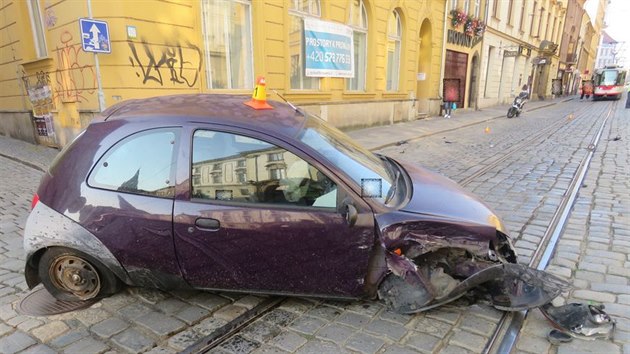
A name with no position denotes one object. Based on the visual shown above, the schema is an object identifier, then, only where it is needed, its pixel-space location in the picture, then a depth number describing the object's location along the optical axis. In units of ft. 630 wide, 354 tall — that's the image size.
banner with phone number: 36.91
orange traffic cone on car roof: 9.66
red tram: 123.44
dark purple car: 8.42
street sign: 21.70
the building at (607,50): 329.93
